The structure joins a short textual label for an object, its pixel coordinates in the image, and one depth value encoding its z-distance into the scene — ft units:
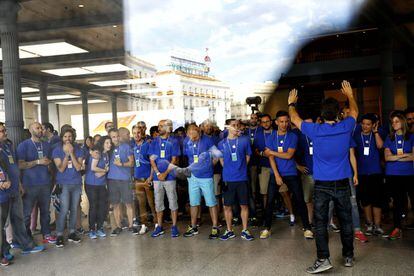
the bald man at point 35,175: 10.27
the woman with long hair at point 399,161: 10.65
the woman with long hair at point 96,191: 11.97
